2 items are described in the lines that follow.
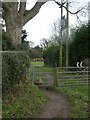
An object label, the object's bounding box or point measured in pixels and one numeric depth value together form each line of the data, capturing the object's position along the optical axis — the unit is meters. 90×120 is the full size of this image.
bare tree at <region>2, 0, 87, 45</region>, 8.28
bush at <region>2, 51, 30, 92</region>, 5.06
